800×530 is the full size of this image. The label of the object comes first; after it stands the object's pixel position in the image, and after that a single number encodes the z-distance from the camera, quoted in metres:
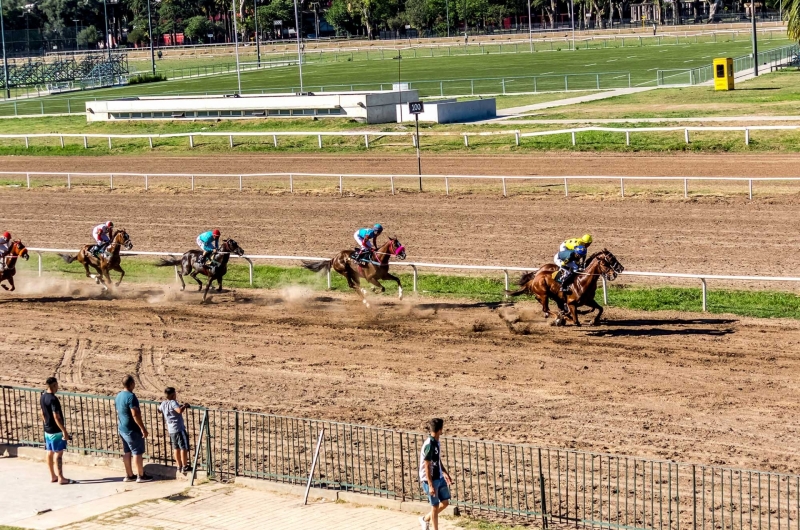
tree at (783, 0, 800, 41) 48.41
